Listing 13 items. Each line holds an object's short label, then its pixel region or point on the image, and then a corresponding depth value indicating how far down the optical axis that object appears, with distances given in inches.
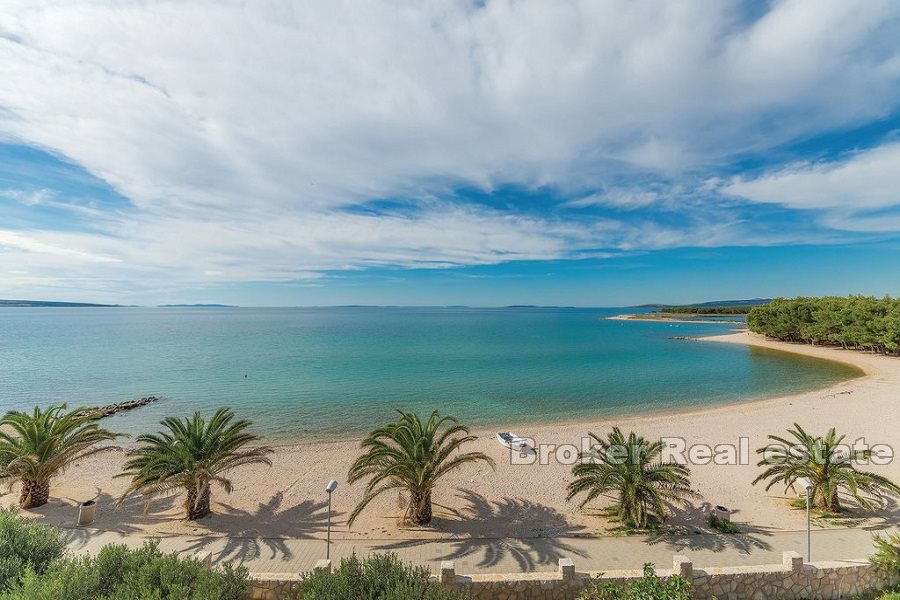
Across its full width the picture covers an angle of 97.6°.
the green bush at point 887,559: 305.9
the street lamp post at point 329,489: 380.4
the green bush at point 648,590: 247.6
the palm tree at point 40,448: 476.7
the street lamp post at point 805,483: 365.2
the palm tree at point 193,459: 431.5
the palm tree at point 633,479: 414.9
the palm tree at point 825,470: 426.6
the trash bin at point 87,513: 445.4
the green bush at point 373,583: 228.5
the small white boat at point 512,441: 722.2
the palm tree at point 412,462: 435.5
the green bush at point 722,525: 417.4
